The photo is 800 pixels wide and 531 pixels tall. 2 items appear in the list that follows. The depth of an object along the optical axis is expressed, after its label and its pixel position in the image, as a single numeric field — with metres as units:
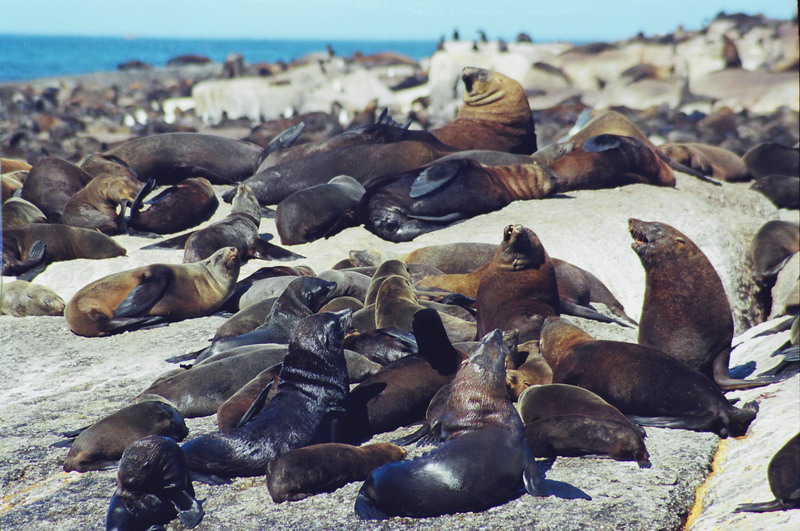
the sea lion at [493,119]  23.23
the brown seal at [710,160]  23.61
